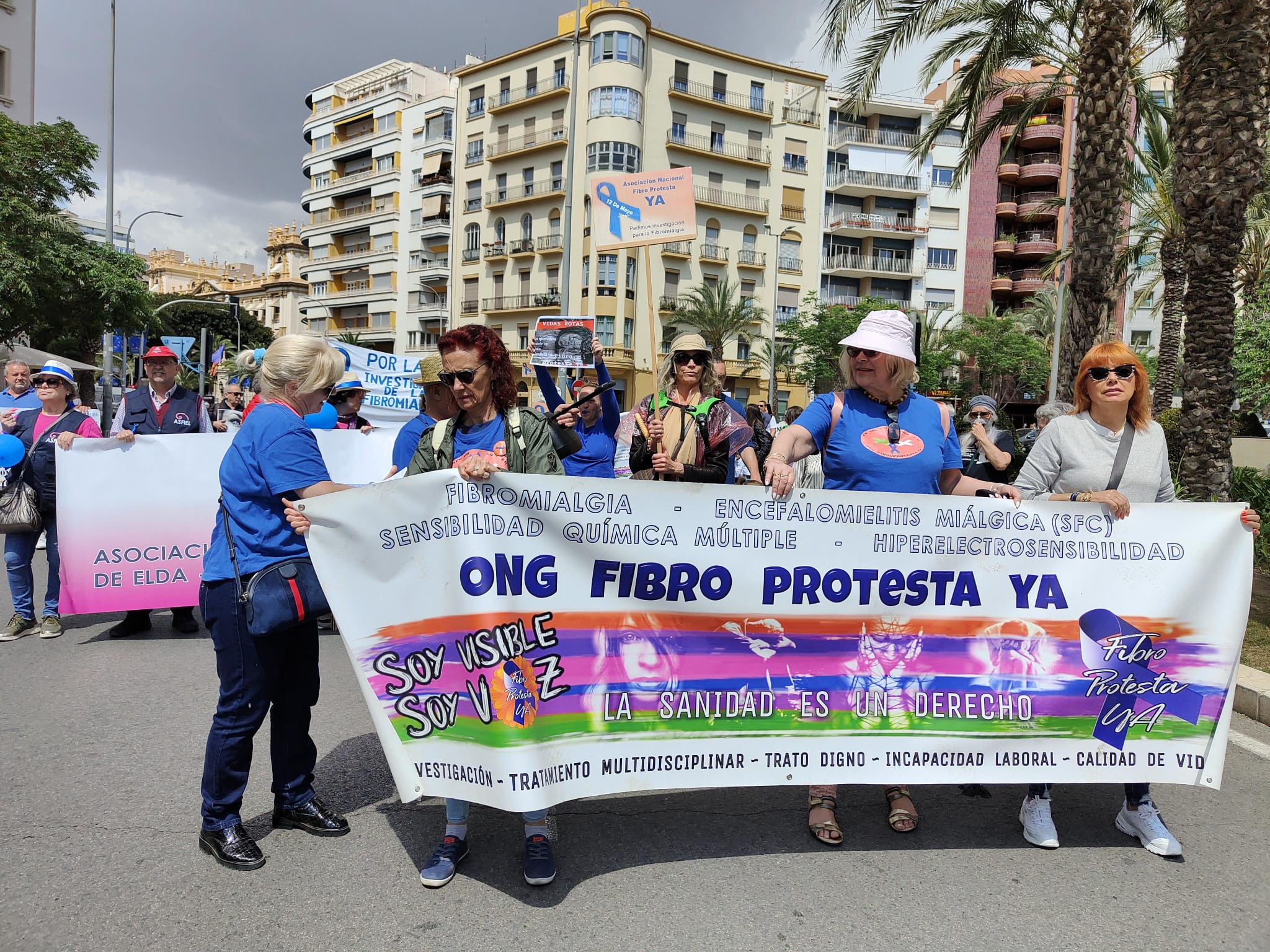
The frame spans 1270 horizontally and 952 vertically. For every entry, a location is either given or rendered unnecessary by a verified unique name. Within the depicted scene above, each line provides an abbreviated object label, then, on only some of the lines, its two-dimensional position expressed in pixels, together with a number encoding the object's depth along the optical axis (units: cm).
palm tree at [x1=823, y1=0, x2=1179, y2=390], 981
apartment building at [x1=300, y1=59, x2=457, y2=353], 6034
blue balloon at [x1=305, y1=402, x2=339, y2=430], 777
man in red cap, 656
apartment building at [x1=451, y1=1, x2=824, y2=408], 5072
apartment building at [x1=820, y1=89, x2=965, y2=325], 5634
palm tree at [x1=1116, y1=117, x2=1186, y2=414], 1844
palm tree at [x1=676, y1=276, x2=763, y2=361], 5053
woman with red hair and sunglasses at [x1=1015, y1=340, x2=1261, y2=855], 351
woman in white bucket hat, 349
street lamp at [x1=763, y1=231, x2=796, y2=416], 5225
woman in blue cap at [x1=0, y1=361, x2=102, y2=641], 624
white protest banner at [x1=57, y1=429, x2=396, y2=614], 621
